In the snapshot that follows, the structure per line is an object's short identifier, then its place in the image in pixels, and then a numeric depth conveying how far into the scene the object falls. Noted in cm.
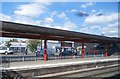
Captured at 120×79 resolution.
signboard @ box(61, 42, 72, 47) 1553
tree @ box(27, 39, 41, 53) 3247
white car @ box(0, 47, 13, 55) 2330
